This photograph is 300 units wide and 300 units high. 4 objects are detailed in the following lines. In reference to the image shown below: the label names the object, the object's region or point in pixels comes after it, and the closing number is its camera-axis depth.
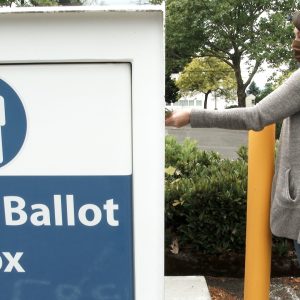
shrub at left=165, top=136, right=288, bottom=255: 2.98
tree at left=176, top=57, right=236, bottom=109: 31.31
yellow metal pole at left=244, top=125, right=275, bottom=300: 1.94
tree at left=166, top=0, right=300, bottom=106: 17.84
